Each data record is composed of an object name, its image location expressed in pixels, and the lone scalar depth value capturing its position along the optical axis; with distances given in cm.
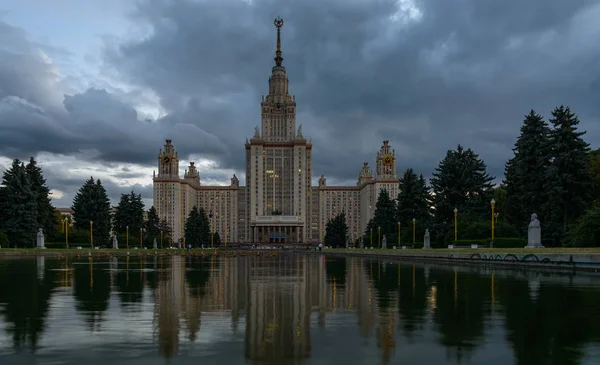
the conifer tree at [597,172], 5556
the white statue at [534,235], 4009
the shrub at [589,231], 3597
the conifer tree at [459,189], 6738
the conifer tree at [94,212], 8944
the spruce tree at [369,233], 10662
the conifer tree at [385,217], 9719
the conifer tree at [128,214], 10600
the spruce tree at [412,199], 8294
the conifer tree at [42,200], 7862
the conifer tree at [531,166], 4916
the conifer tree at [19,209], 7262
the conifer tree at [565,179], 4588
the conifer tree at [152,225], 12352
